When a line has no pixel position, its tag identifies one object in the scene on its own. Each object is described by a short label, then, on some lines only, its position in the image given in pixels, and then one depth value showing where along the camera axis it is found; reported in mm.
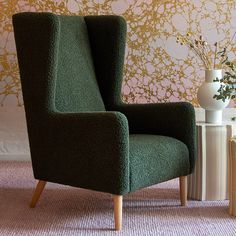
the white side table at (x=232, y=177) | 2369
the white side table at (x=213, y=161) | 2609
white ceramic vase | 2656
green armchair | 2152
